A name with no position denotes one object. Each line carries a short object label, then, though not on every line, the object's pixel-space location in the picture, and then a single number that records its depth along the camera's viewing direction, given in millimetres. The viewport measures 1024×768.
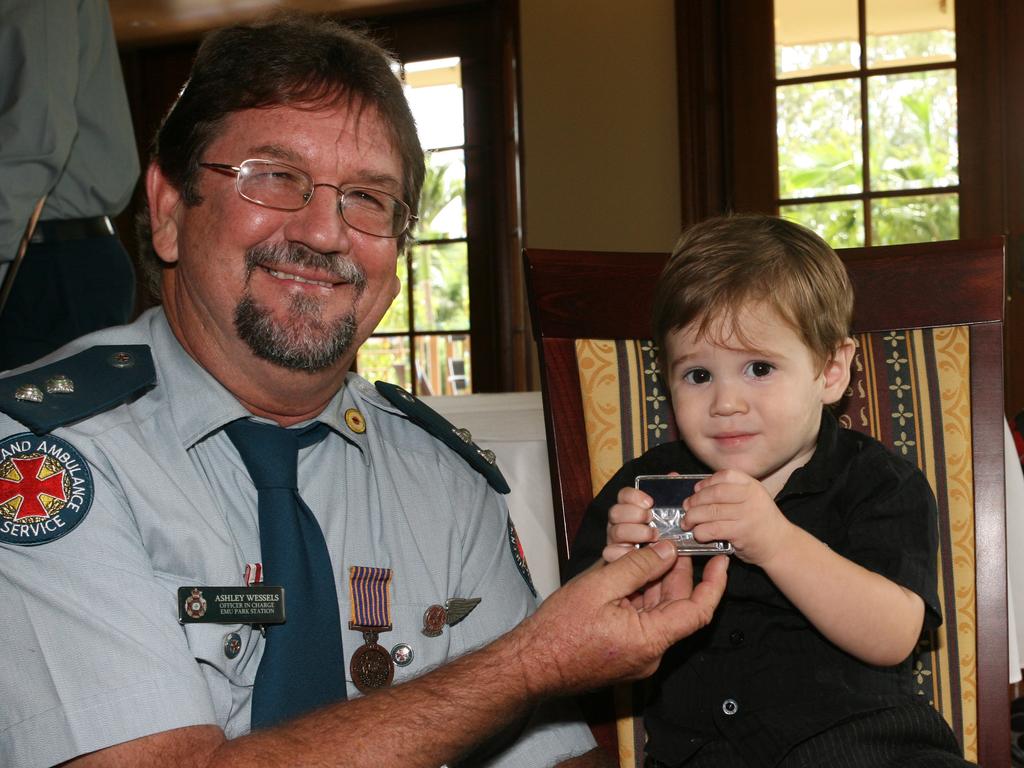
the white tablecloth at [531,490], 1777
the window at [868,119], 3990
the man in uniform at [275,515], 968
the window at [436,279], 5238
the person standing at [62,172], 1838
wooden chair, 1382
